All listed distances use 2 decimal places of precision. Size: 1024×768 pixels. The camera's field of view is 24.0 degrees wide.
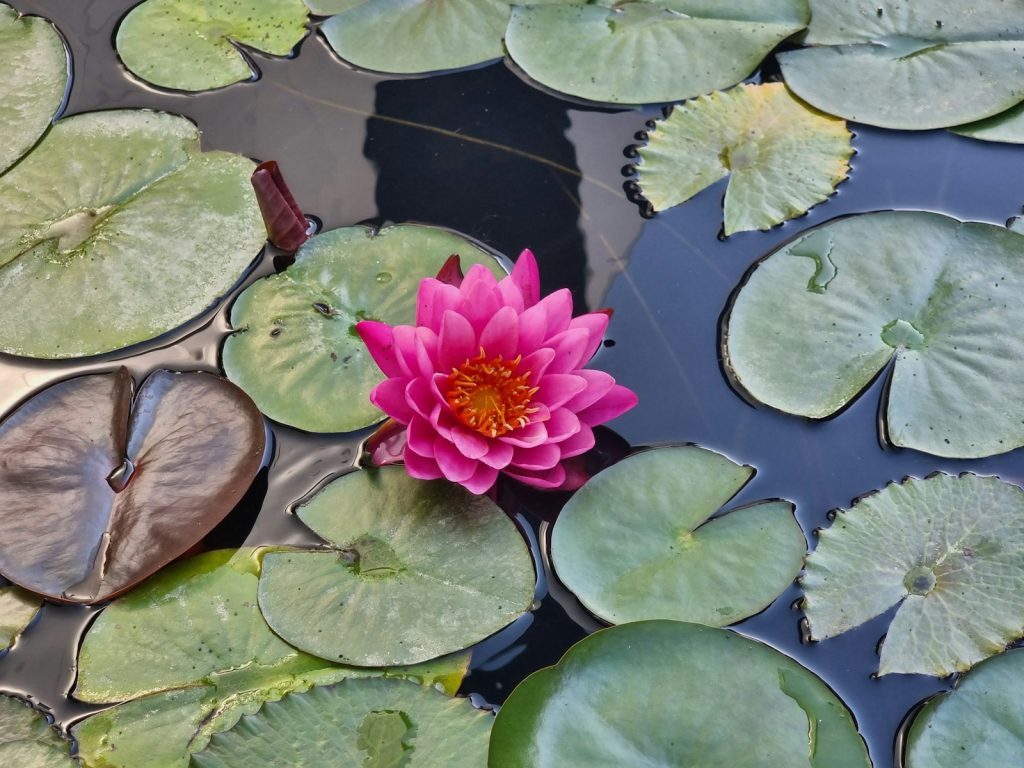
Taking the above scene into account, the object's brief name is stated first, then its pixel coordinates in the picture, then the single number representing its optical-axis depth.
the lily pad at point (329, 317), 1.16
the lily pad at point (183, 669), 1.07
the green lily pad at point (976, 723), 1.06
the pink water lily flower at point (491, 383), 1.11
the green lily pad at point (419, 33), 1.31
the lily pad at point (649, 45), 1.29
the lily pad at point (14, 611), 1.10
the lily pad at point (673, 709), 1.05
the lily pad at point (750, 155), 1.24
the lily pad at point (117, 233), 1.19
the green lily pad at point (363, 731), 1.06
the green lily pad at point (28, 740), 1.07
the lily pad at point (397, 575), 1.09
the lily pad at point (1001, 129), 1.27
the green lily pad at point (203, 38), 1.30
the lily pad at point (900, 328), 1.15
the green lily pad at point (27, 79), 1.26
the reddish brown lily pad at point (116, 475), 1.11
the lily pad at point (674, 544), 1.10
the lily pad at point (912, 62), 1.27
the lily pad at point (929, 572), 1.09
